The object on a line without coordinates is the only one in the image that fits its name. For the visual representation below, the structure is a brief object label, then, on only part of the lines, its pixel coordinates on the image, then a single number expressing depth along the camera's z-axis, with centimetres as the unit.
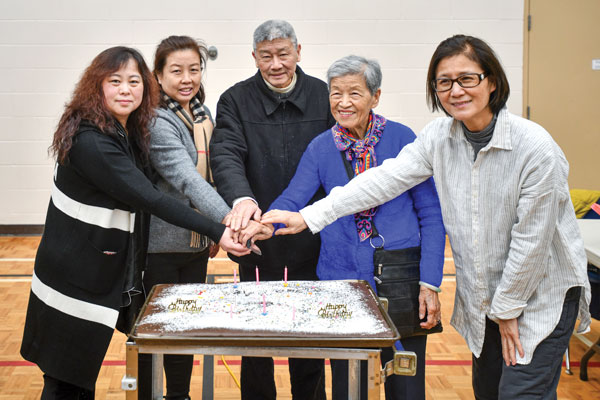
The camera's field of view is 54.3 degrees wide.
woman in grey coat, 206
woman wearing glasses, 147
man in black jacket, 207
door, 557
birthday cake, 144
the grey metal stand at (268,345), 140
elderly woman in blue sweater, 181
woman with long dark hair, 173
